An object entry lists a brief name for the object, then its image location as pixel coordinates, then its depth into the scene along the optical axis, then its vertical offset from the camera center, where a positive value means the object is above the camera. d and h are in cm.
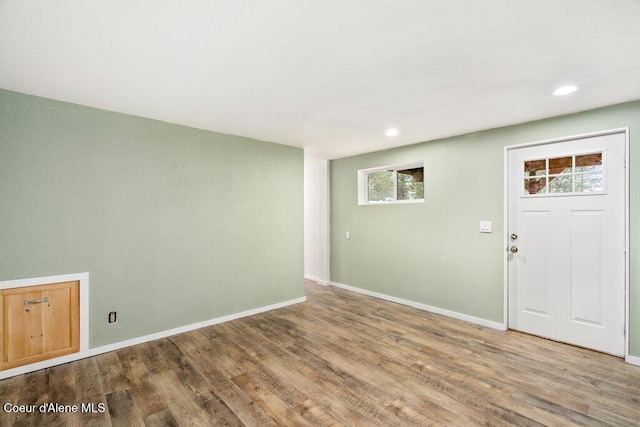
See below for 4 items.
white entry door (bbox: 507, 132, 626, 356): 281 -29
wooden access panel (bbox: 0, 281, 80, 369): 247 -94
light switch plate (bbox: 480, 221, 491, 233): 359 -16
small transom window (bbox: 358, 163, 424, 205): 446 +47
